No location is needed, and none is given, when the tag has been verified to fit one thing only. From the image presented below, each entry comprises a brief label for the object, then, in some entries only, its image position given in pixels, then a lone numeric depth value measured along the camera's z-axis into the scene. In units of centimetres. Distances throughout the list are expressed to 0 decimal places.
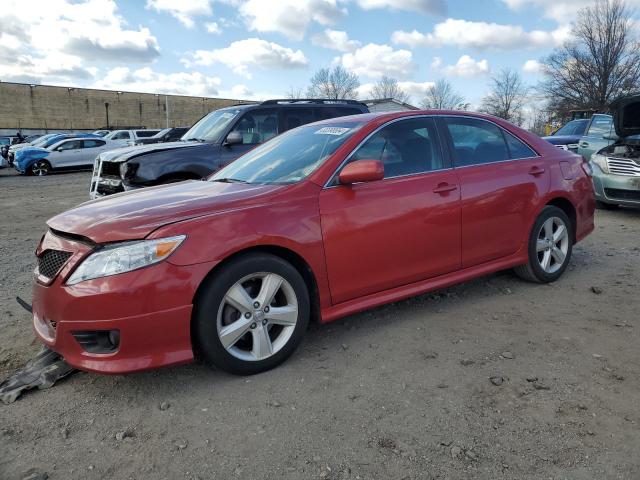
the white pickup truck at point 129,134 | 2598
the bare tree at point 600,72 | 3859
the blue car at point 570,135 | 1300
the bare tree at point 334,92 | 7050
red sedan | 278
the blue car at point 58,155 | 2039
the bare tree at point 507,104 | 6588
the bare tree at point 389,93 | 7531
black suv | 682
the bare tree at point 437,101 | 6591
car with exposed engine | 786
